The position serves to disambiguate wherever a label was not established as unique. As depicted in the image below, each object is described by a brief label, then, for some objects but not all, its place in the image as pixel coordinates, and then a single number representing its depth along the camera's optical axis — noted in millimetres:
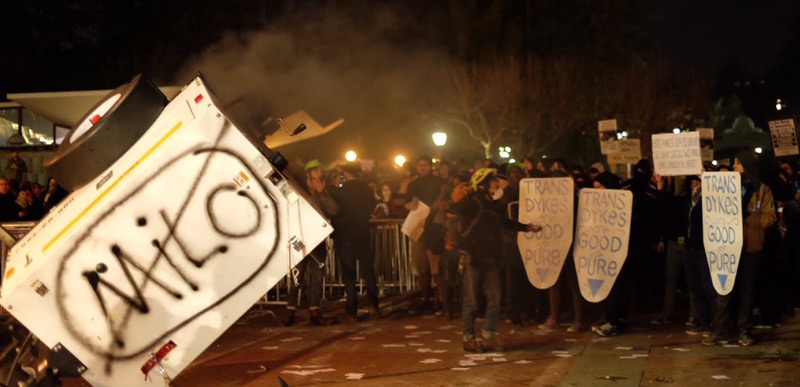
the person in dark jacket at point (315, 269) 11805
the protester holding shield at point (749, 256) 9500
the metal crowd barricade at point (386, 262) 14023
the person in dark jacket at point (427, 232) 12242
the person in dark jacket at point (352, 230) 12203
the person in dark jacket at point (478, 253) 9461
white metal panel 4793
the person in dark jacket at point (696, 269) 9938
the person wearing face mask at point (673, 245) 10906
